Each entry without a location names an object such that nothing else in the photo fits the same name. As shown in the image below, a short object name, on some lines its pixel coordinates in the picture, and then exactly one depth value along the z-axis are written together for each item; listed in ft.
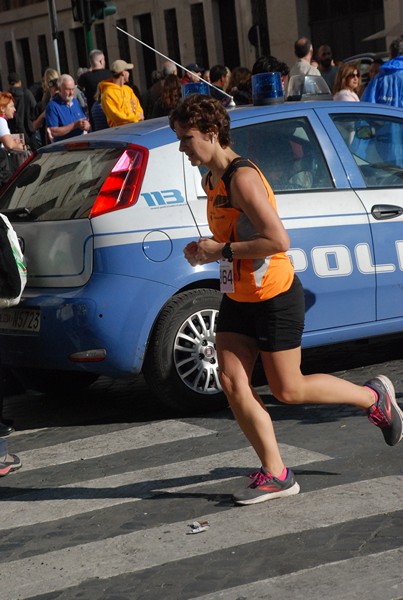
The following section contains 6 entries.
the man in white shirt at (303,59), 43.68
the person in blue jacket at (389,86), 37.99
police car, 22.50
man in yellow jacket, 44.19
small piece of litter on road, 16.75
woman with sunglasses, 39.34
